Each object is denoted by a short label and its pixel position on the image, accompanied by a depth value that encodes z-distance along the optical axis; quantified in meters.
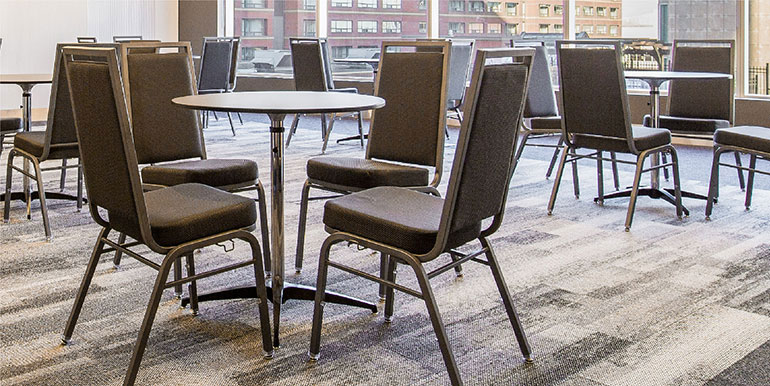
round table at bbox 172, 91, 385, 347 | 2.43
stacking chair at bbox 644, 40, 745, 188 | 4.73
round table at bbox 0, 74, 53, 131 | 4.29
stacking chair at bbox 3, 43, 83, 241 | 3.58
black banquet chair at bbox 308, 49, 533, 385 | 2.00
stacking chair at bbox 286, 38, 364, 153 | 6.62
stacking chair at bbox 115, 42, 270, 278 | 3.03
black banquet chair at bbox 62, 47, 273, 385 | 2.05
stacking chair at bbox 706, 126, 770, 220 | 3.87
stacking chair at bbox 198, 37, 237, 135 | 7.79
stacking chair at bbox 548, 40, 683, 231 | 3.92
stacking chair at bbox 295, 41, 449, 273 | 2.98
